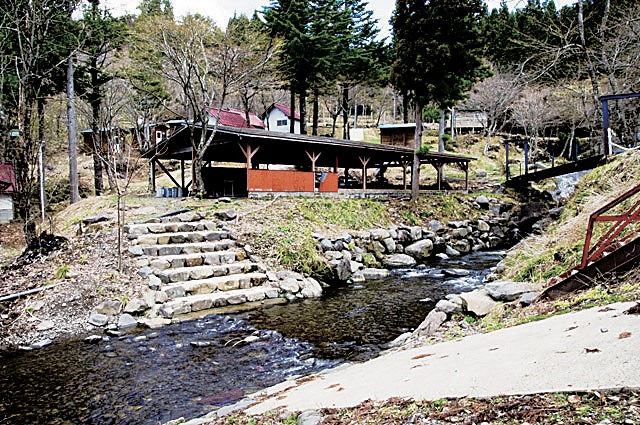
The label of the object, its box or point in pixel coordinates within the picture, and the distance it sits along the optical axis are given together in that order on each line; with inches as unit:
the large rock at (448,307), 243.8
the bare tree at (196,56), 649.6
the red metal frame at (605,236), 167.6
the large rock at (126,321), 291.4
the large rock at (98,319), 289.4
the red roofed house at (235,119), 1405.3
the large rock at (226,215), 479.5
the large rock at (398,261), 527.5
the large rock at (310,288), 382.9
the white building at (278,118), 1653.5
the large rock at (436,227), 679.6
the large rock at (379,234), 561.4
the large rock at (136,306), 308.0
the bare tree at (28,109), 379.6
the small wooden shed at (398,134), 1343.5
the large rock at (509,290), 228.5
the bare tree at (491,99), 1322.6
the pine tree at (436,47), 667.4
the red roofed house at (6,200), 829.7
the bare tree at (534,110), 1205.1
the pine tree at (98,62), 764.0
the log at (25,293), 295.0
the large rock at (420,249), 580.1
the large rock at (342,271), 443.8
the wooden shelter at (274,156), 616.4
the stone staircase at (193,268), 332.2
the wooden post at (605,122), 376.5
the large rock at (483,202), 840.9
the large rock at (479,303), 228.8
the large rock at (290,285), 379.9
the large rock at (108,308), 301.0
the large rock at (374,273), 461.7
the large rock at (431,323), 231.0
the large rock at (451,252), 618.1
